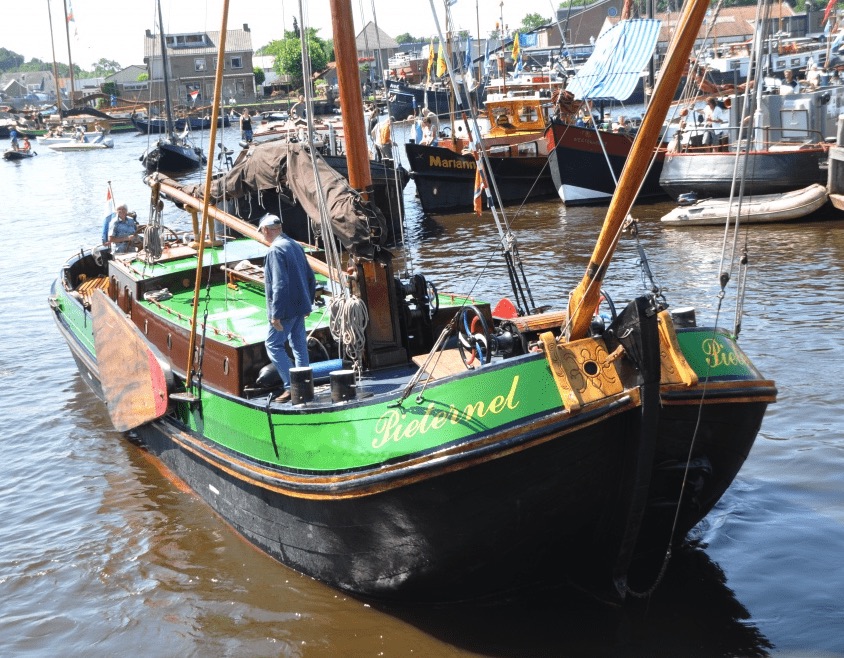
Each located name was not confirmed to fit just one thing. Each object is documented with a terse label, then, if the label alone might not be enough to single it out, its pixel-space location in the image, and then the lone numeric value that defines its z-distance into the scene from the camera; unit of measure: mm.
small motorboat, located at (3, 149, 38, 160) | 60031
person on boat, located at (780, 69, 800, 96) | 30025
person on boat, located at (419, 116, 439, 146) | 29938
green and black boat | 5992
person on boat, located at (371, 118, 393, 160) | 22258
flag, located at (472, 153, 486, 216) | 13813
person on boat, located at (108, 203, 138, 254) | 14266
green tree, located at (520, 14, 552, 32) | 136450
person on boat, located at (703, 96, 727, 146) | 23969
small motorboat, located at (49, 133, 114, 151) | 63500
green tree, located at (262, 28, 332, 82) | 85000
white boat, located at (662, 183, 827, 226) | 20781
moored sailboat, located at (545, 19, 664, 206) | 25062
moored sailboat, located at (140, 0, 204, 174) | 44678
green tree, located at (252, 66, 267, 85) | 101825
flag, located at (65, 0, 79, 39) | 59469
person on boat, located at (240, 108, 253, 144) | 36188
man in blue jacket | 7879
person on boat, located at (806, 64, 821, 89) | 30297
